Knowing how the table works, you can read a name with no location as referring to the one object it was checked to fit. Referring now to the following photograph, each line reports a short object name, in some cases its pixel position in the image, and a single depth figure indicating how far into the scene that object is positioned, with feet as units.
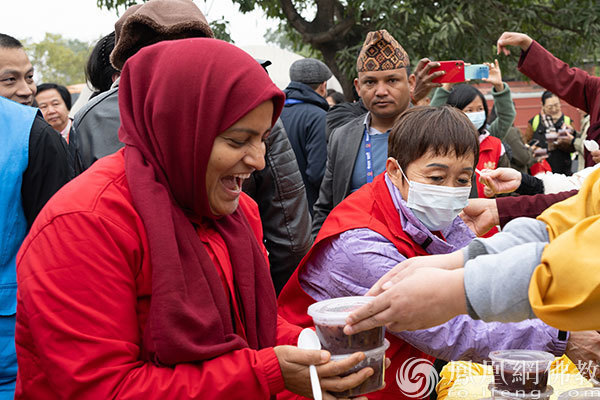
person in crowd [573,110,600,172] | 28.79
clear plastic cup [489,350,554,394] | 6.48
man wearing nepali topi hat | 14.46
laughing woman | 5.48
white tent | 35.65
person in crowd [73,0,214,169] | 9.43
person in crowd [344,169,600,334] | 5.24
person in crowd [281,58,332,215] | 18.61
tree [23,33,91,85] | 173.17
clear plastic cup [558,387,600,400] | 6.68
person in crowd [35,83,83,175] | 23.38
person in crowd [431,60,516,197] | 18.66
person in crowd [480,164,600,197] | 12.22
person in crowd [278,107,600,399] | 8.20
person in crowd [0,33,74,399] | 8.04
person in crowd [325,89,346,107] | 31.73
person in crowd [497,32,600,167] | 16.80
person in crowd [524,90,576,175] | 33.17
